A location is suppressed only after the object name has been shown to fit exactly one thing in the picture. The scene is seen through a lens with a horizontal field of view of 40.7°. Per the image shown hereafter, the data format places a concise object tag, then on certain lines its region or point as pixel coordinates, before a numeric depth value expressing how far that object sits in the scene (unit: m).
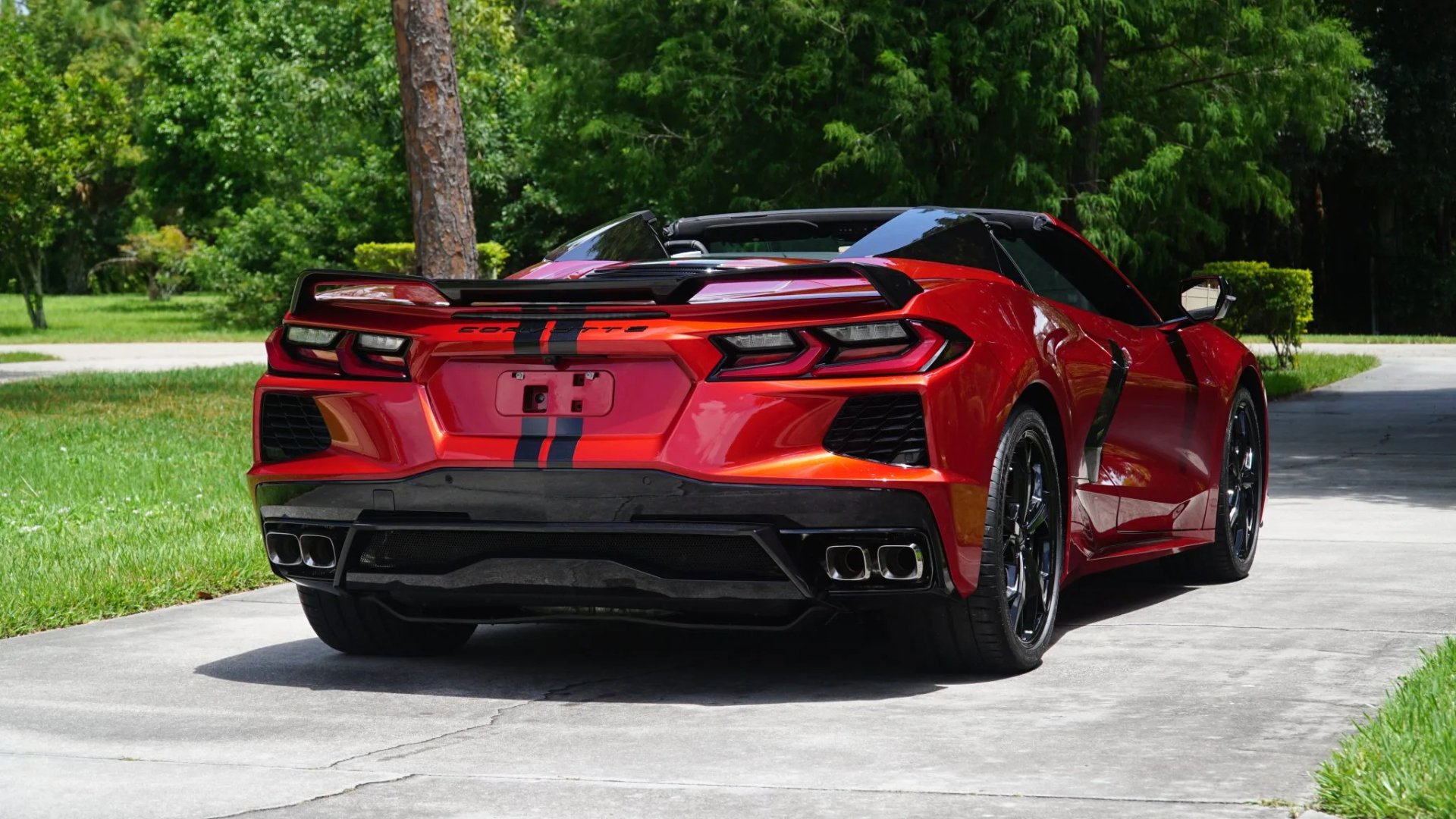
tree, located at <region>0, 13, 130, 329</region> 35.09
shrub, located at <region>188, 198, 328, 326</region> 38.00
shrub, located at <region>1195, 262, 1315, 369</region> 22.55
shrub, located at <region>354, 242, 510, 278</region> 32.34
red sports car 5.05
